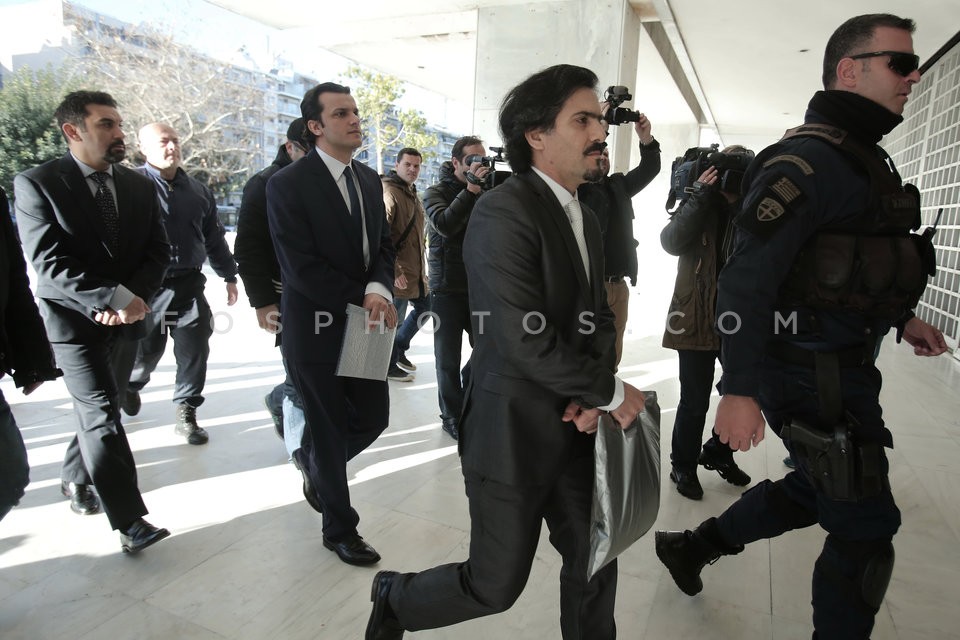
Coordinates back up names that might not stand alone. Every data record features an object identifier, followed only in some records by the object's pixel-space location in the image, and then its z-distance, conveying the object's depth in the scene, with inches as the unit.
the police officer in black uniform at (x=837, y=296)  58.4
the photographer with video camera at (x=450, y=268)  135.8
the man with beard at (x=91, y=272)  87.7
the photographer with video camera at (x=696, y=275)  103.3
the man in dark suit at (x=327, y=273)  88.0
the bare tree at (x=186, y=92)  500.4
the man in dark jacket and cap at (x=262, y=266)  105.3
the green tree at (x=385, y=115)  567.5
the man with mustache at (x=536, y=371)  54.2
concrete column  210.5
